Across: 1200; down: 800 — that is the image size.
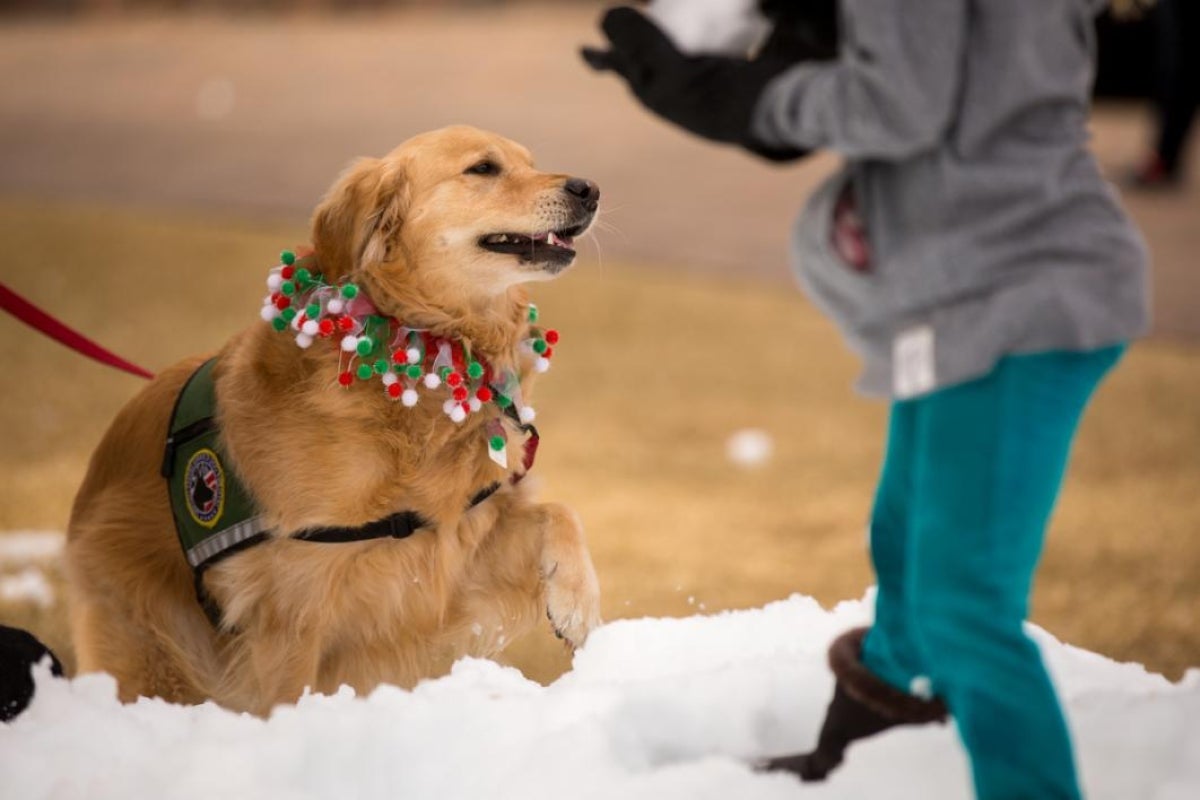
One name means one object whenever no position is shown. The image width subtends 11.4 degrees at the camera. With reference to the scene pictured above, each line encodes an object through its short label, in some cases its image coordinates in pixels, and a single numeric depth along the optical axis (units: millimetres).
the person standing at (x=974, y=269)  5712
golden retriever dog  6198
